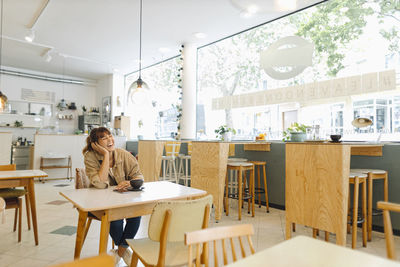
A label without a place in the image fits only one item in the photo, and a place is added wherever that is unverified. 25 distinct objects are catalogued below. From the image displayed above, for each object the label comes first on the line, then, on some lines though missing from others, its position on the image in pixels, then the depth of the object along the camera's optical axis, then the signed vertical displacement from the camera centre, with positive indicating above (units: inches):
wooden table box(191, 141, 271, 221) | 132.8 -16.0
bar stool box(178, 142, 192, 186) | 194.9 -21.9
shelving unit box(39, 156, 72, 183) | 252.0 -29.7
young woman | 87.4 -10.5
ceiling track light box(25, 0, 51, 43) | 198.8 +92.1
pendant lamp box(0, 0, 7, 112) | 183.8 +24.0
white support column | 246.7 +42.1
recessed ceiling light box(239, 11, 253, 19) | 185.4 +90.8
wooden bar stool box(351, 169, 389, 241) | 106.1 -17.7
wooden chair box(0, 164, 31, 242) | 101.2 -24.6
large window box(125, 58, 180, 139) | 295.6 +40.6
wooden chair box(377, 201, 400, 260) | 41.7 -14.5
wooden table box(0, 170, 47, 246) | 92.0 -16.4
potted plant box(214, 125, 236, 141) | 173.3 +3.4
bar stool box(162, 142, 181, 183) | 192.7 -9.7
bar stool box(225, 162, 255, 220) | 135.2 -24.1
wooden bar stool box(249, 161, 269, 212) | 151.3 -24.7
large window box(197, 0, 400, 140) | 141.4 +48.8
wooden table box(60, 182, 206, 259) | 57.4 -15.1
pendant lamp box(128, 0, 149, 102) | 170.4 +35.5
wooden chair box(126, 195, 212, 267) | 50.0 -17.4
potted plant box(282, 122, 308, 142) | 143.1 +2.7
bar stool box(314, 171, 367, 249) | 95.7 -25.7
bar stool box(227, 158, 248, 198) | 164.9 -26.6
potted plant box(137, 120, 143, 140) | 350.6 +17.7
